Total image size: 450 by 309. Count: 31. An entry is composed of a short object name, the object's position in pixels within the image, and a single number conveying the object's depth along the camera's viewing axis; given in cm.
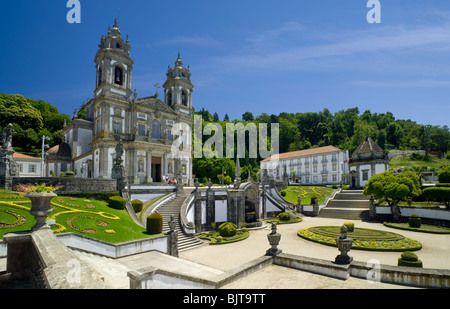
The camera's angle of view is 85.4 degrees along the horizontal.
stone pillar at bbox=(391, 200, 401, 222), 2969
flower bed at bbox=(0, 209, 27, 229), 1243
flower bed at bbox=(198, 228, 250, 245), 2142
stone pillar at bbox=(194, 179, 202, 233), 2465
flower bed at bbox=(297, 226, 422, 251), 1816
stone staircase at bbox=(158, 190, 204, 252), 1995
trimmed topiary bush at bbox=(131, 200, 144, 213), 2281
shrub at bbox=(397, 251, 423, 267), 1174
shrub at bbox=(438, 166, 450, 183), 3036
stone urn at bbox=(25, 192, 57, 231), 876
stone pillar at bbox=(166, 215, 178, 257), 1714
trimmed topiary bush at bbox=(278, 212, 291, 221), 3219
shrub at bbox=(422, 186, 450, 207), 2736
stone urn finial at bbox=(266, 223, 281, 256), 1171
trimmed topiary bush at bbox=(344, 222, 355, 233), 2334
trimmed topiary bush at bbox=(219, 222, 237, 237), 2311
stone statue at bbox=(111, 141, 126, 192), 2381
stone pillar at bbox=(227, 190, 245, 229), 2741
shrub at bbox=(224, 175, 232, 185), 5202
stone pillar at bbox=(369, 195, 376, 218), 3209
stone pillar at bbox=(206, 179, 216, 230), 2602
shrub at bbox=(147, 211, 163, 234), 1775
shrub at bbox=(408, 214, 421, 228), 2534
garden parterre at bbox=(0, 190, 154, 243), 1322
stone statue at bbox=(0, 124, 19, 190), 1853
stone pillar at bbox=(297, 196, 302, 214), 3847
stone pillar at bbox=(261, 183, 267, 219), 3383
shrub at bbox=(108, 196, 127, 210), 2090
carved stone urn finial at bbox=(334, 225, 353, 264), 1001
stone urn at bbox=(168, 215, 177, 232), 1770
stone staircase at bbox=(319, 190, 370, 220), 3422
